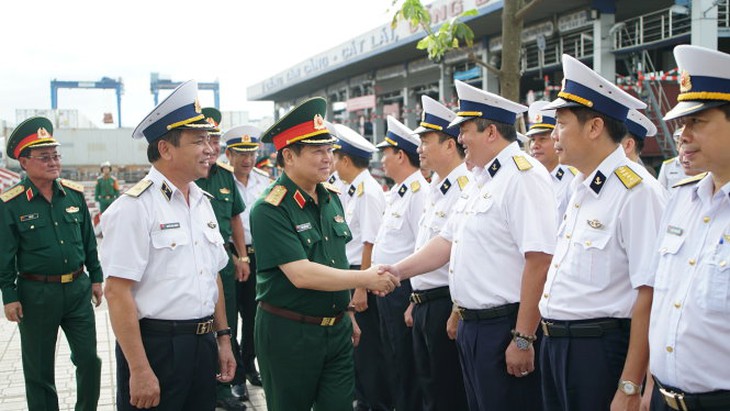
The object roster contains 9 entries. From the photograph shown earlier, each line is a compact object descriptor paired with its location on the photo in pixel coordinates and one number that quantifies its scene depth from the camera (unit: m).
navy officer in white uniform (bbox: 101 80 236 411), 2.92
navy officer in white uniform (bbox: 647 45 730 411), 2.15
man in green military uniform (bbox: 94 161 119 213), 17.81
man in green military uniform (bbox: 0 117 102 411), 4.47
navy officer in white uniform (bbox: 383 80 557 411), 3.27
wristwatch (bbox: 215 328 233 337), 3.48
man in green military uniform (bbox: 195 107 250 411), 5.41
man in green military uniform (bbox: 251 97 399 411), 3.22
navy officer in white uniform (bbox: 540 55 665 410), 2.67
